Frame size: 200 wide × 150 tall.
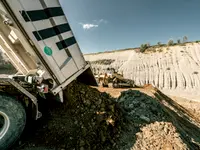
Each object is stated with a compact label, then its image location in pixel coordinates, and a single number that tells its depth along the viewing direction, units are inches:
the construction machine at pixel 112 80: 404.8
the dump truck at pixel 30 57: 84.4
